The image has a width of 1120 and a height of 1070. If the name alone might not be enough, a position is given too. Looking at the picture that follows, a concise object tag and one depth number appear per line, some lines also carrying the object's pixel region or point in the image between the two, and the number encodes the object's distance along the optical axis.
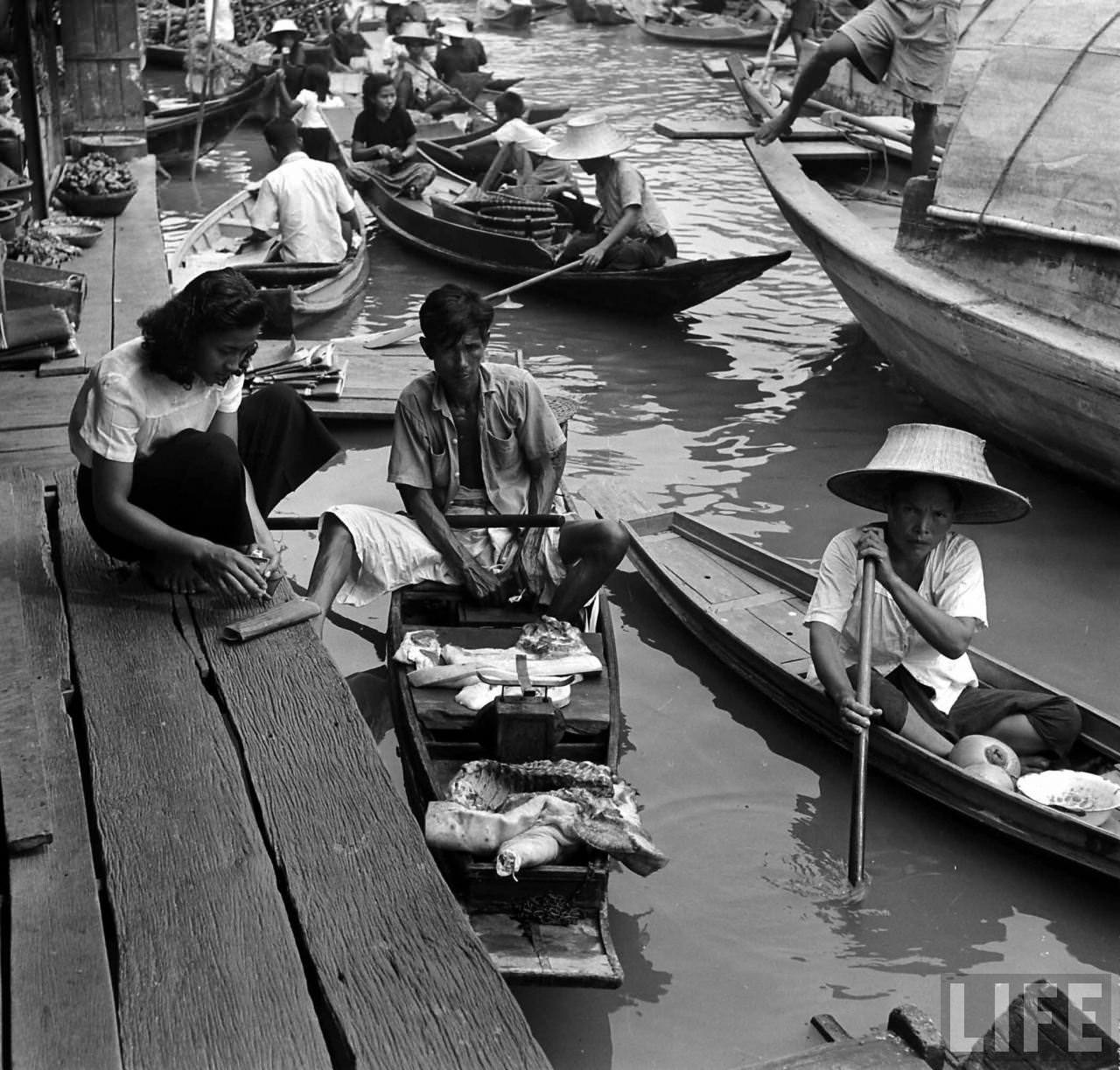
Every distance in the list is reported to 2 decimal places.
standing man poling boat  7.54
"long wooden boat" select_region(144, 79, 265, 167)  12.39
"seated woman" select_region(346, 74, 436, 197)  11.70
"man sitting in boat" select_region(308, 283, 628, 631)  4.39
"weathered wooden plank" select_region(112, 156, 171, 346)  6.47
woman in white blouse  3.34
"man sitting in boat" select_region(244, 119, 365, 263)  8.41
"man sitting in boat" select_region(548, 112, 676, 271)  8.44
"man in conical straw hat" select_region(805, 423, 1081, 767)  3.78
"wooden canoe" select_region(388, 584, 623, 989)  2.87
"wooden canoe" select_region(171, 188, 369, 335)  7.59
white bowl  3.67
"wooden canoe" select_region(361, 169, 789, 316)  8.33
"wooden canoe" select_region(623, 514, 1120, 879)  3.61
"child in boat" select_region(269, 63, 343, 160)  12.75
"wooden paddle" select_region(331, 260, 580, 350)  7.64
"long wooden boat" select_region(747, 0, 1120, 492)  5.76
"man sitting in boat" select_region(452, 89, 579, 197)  9.95
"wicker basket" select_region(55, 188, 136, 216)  8.29
